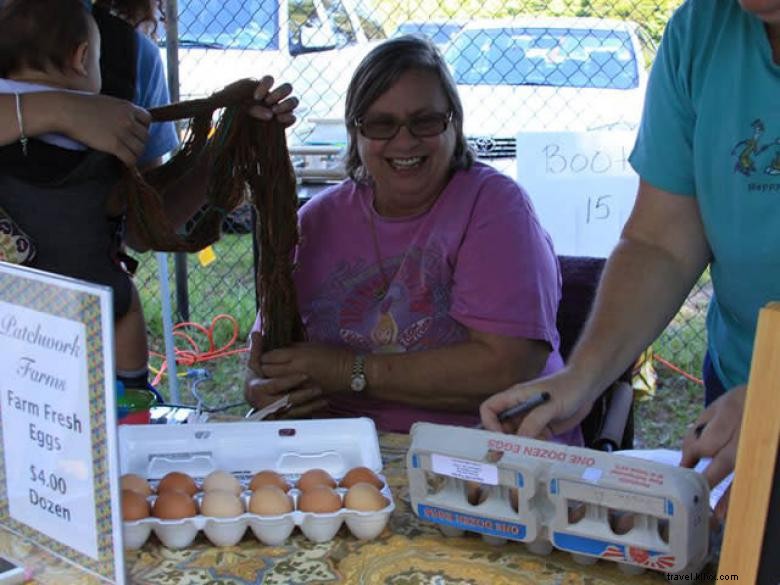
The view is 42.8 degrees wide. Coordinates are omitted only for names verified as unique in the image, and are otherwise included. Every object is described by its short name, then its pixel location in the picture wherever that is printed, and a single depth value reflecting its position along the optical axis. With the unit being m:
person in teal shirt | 1.46
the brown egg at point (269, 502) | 1.25
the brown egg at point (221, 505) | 1.25
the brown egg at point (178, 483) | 1.30
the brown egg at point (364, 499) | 1.27
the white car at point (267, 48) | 6.66
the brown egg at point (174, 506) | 1.25
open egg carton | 1.44
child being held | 1.91
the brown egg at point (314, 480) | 1.32
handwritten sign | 4.20
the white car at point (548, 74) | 5.84
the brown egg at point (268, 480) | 1.32
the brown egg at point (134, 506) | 1.26
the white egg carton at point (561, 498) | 1.09
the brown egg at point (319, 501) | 1.26
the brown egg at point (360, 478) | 1.34
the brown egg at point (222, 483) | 1.30
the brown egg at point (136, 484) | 1.31
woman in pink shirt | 2.02
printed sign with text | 1.00
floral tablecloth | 1.17
